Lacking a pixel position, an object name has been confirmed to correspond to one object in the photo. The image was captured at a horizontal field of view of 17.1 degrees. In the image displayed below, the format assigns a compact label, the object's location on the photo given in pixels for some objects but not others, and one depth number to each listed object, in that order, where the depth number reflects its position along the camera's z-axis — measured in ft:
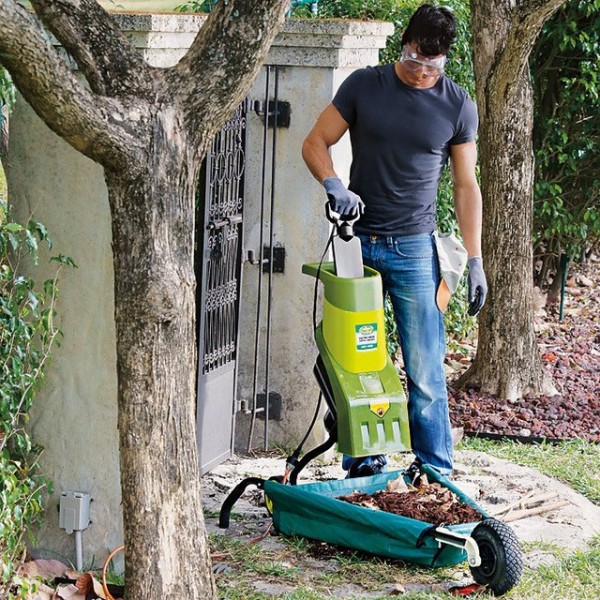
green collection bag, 24.20
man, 26.97
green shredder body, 25.67
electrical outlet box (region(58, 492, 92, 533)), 23.95
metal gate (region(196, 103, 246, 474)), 28.36
